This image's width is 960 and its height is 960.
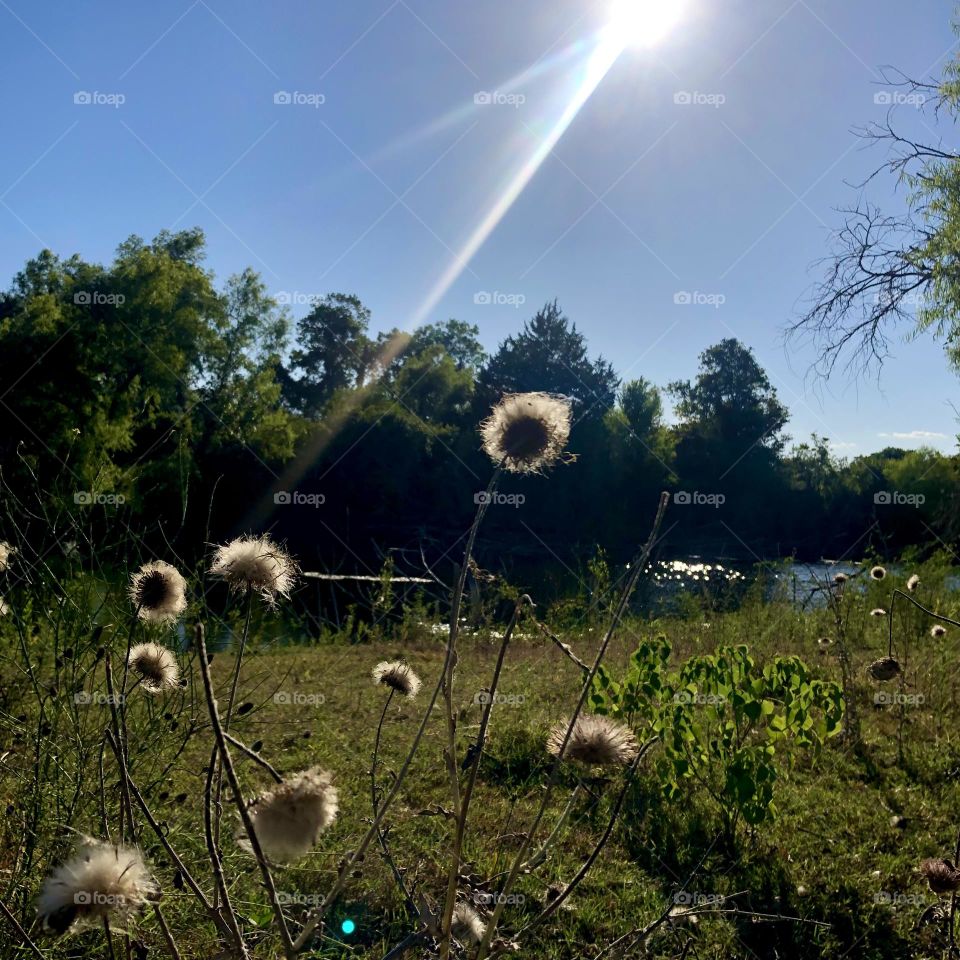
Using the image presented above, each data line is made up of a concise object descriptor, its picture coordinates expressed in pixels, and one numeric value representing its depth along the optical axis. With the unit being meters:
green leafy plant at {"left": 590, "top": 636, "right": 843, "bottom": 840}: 3.18
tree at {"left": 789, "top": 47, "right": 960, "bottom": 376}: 9.63
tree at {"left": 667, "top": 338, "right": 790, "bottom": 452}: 41.28
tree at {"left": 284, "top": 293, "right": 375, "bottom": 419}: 53.28
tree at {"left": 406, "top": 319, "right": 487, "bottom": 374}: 57.41
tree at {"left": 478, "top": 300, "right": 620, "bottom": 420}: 44.28
